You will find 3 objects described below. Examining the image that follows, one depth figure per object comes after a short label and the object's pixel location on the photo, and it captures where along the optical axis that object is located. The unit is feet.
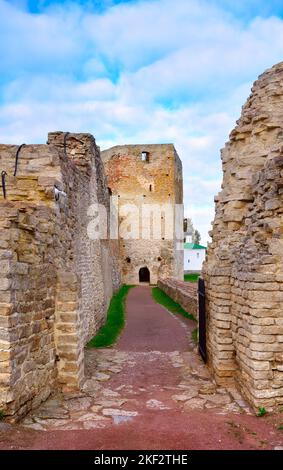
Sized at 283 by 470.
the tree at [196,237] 249.88
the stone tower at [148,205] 113.70
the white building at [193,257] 207.72
